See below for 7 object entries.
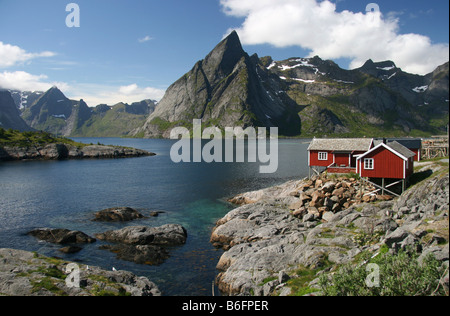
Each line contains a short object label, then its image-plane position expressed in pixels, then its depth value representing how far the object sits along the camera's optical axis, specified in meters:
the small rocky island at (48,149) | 135.32
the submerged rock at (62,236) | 35.53
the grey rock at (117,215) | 44.78
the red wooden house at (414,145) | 53.69
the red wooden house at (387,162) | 39.44
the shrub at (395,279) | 13.98
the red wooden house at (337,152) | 50.69
